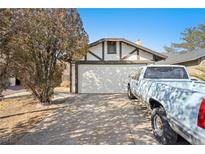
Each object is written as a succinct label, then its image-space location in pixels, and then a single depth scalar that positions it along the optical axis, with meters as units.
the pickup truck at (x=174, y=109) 2.16
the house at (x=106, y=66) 10.24
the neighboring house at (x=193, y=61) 10.41
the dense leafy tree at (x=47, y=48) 6.45
